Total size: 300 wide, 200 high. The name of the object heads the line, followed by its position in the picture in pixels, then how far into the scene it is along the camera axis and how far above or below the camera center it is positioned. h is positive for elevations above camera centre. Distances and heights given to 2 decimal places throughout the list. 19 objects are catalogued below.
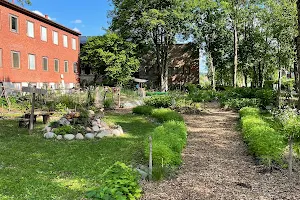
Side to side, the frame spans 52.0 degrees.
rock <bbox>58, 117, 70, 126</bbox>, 10.81 -1.13
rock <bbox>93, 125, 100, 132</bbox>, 10.59 -1.38
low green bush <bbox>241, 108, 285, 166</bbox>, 6.69 -1.29
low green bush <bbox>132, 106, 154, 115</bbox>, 16.38 -1.17
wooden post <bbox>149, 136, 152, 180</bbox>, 5.80 -1.41
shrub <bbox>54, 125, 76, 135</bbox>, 10.05 -1.35
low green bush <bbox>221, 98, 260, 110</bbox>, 17.09 -0.88
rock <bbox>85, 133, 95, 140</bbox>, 10.01 -1.53
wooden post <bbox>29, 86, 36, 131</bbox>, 10.81 -1.05
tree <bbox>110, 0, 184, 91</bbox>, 36.03 +7.90
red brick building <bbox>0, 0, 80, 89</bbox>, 24.50 +3.69
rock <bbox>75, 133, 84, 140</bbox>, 9.92 -1.53
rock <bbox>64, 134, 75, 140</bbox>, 9.84 -1.53
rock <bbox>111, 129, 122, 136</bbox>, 10.60 -1.50
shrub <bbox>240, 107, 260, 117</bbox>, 12.42 -1.01
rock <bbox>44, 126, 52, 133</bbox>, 10.61 -1.38
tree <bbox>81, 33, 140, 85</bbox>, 36.66 +3.84
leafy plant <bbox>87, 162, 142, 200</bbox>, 4.02 -1.35
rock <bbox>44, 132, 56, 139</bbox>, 9.95 -1.49
